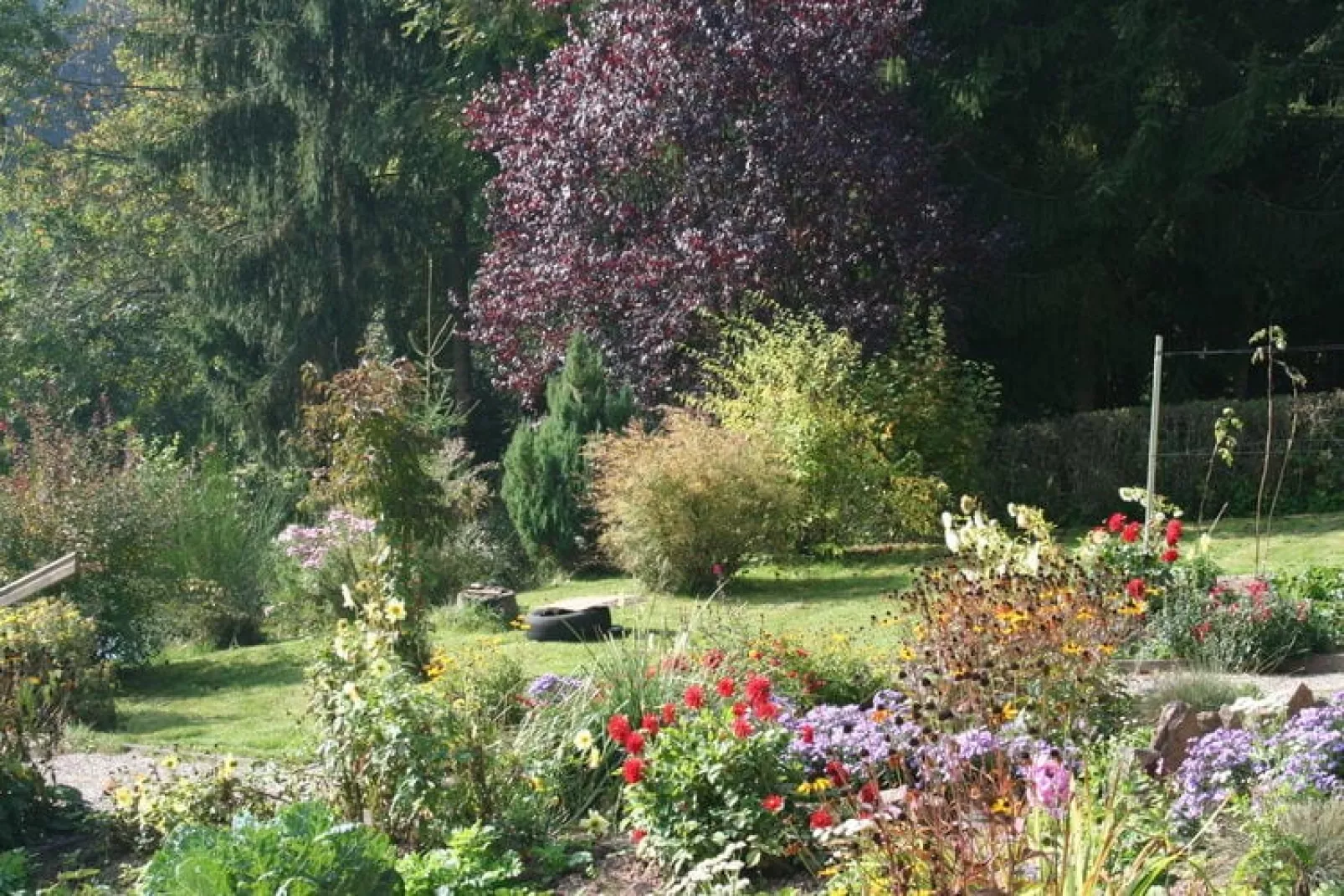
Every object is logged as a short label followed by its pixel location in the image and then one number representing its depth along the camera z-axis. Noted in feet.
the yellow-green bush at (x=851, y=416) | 44.62
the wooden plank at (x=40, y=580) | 24.76
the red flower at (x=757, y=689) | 17.01
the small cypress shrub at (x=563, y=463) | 49.26
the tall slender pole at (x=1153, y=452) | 28.99
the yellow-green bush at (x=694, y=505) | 40.09
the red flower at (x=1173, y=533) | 26.20
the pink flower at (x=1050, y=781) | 12.11
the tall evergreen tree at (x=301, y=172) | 74.08
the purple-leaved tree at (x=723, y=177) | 50.70
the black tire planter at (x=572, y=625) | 34.27
